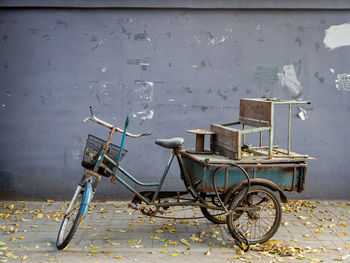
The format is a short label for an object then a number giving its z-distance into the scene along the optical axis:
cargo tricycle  5.46
